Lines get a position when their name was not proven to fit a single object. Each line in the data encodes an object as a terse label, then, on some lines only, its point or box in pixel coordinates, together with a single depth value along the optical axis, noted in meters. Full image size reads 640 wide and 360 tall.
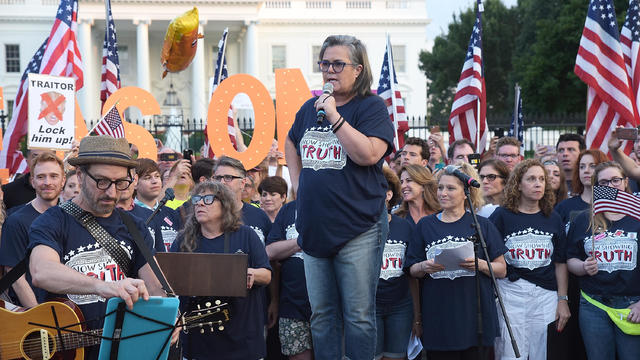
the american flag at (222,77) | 10.72
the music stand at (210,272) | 5.14
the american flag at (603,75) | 9.69
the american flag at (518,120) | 12.39
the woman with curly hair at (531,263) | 6.27
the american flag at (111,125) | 8.67
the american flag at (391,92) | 11.61
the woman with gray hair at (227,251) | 5.49
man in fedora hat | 3.74
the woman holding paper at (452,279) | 5.88
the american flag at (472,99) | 11.59
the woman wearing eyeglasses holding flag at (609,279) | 6.04
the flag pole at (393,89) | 11.32
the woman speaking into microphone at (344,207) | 4.06
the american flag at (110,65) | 11.98
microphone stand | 5.23
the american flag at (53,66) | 10.77
